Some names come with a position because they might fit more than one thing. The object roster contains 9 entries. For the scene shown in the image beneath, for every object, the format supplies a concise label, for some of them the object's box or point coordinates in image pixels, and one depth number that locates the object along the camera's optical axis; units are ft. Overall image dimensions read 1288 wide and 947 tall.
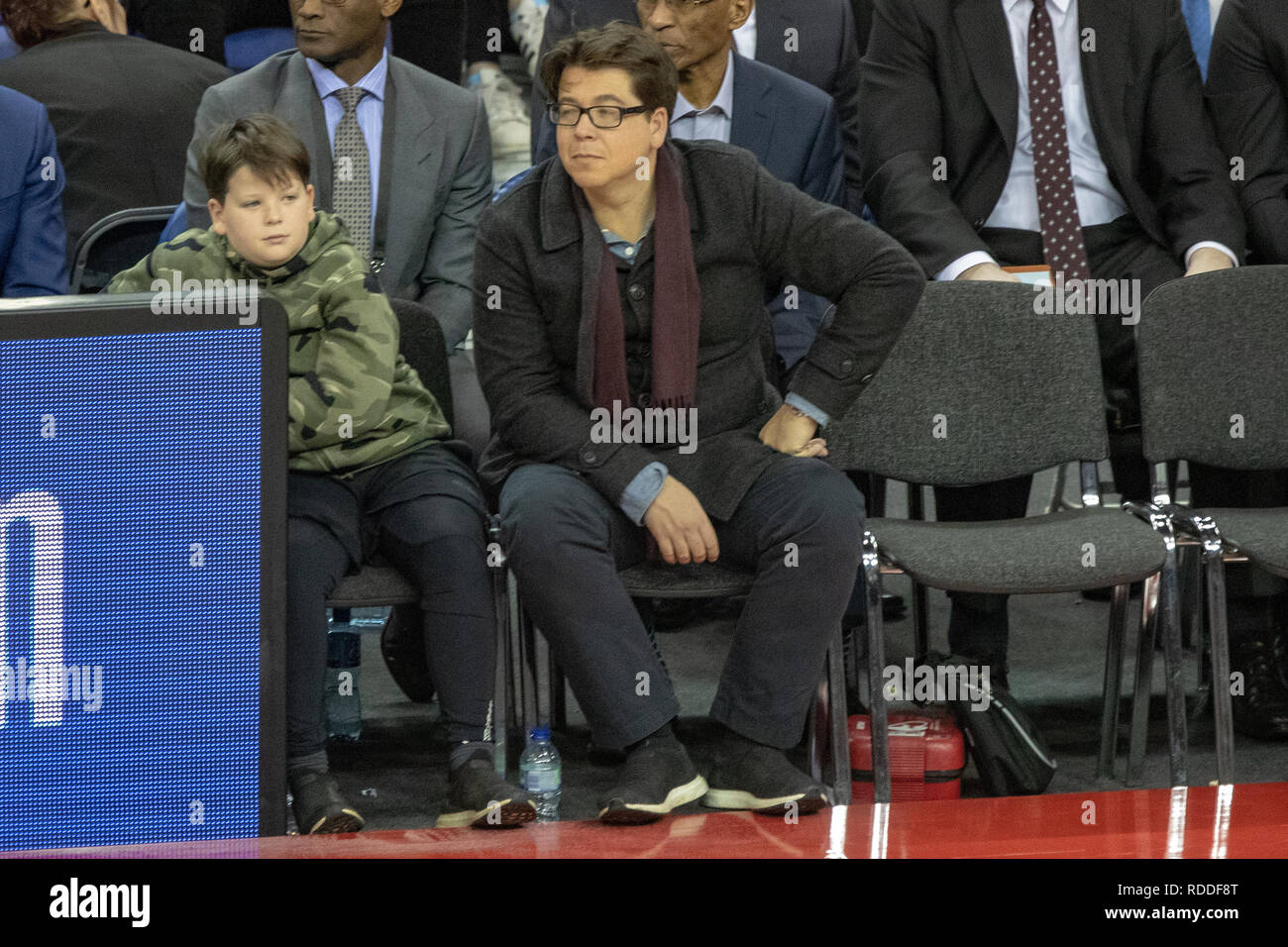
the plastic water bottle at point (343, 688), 21.66
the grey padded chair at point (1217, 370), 21.44
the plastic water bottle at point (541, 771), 18.40
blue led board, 12.29
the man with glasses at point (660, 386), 16.75
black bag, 18.65
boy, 17.16
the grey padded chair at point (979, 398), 21.24
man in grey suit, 22.68
